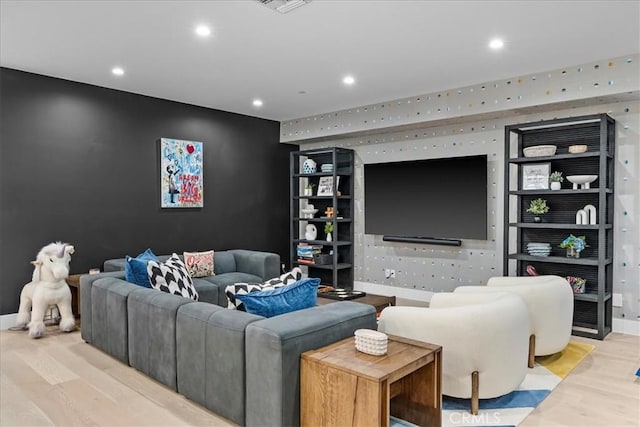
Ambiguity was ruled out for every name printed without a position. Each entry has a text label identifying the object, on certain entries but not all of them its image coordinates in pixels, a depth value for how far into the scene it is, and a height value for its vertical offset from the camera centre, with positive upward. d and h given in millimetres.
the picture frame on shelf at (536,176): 4543 +356
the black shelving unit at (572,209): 4129 +7
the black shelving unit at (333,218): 6371 -93
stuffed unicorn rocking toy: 4086 -783
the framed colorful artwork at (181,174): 5562 +468
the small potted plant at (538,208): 4609 +17
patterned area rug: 2514 -1205
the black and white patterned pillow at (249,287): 2621 -474
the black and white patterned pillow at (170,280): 3350 -541
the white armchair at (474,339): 2465 -739
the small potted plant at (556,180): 4438 +300
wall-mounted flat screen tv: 5215 +150
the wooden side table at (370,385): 1896 -818
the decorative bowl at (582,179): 4223 +293
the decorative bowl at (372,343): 2131 -649
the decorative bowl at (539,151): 4422 +603
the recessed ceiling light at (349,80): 4688 +1402
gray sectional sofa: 2148 -777
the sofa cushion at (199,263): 5148 -631
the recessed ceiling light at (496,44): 3615 +1384
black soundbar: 5423 -391
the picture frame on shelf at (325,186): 6539 +358
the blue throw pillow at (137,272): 3482 -496
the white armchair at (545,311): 3320 -778
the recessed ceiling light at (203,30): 3365 +1395
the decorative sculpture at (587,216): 4254 -62
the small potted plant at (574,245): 4332 -348
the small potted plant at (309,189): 6817 +321
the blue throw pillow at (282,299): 2465 -509
